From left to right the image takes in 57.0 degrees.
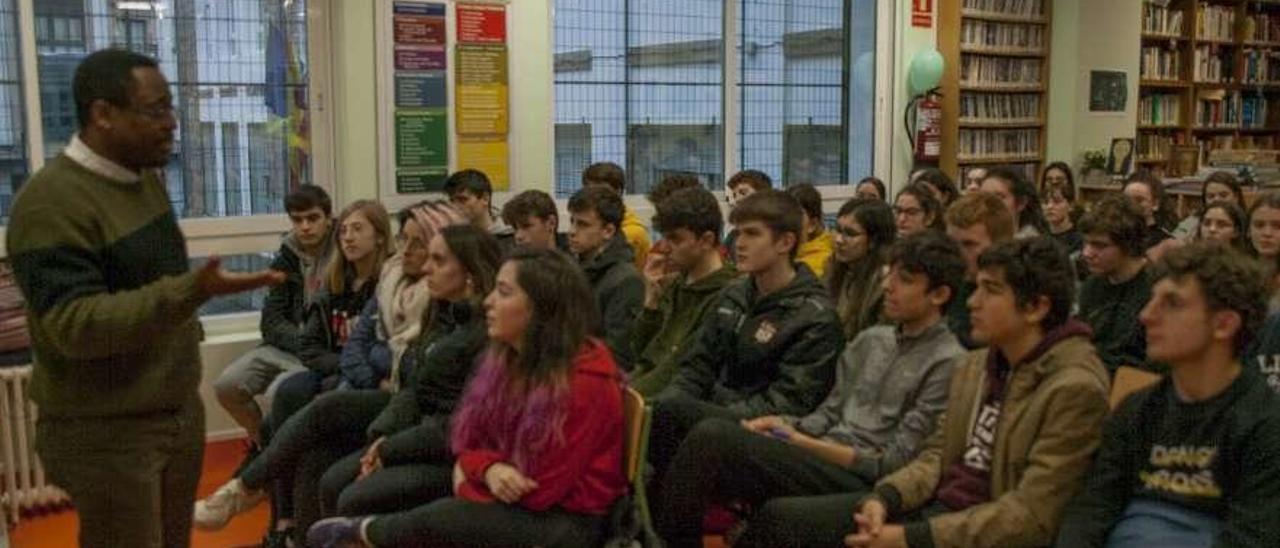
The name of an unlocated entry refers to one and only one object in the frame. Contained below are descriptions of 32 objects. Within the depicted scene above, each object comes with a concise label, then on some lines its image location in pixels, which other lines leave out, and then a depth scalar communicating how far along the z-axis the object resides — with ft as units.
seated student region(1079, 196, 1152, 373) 10.57
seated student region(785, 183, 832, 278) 14.30
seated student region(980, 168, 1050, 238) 14.46
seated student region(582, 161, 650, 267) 16.33
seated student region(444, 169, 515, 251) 15.92
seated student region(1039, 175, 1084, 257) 15.49
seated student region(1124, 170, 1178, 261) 15.47
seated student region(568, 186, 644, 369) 12.21
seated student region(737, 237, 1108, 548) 7.38
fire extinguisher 22.52
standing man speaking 6.06
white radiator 12.98
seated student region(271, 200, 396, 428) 13.19
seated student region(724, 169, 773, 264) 17.46
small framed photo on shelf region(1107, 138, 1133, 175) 25.45
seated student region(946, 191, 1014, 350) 11.19
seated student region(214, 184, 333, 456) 14.02
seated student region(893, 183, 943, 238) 13.62
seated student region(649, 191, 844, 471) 9.72
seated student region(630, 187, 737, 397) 11.19
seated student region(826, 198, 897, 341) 10.90
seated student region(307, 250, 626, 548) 8.13
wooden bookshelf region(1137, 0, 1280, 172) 27.35
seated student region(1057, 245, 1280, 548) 6.44
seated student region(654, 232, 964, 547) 8.63
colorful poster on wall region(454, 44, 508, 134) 17.38
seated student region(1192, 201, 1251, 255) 12.64
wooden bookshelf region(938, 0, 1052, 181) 22.81
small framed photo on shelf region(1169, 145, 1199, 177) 27.25
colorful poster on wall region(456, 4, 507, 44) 17.28
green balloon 22.03
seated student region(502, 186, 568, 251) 14.06
